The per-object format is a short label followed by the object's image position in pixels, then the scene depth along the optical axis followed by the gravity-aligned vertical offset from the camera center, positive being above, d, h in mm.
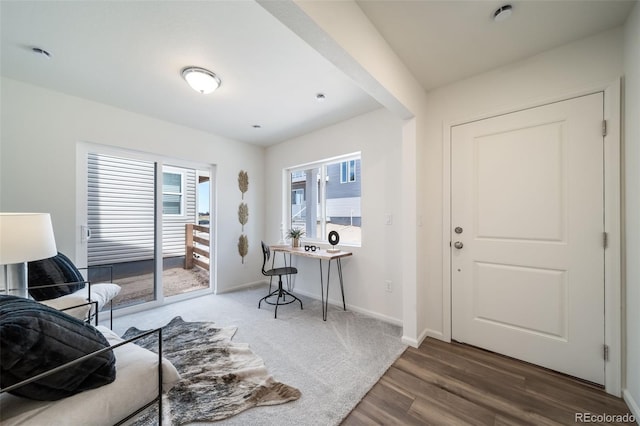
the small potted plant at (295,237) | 3461 -348
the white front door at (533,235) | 1674 -175
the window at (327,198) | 3183 +239
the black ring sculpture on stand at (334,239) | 3033 -330
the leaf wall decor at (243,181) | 3986 +572
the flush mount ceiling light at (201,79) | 2023 +1216
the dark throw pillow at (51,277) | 1922 -546
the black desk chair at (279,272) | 3035 -775
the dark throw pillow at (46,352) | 757 -497
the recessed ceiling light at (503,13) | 1437 +1282
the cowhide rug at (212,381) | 1448 -1228
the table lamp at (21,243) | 1291 -175
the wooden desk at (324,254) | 2762 -504
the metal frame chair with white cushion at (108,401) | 784 -697
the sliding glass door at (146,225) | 2818 -149
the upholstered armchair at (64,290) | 1773 -665
